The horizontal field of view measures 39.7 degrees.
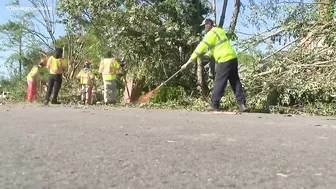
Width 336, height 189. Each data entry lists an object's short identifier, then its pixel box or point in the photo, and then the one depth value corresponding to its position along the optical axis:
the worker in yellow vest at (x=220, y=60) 8.74
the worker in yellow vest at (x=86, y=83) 14.69
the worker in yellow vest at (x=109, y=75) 13.59
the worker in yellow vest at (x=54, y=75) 13.61
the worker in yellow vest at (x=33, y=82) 16.03
